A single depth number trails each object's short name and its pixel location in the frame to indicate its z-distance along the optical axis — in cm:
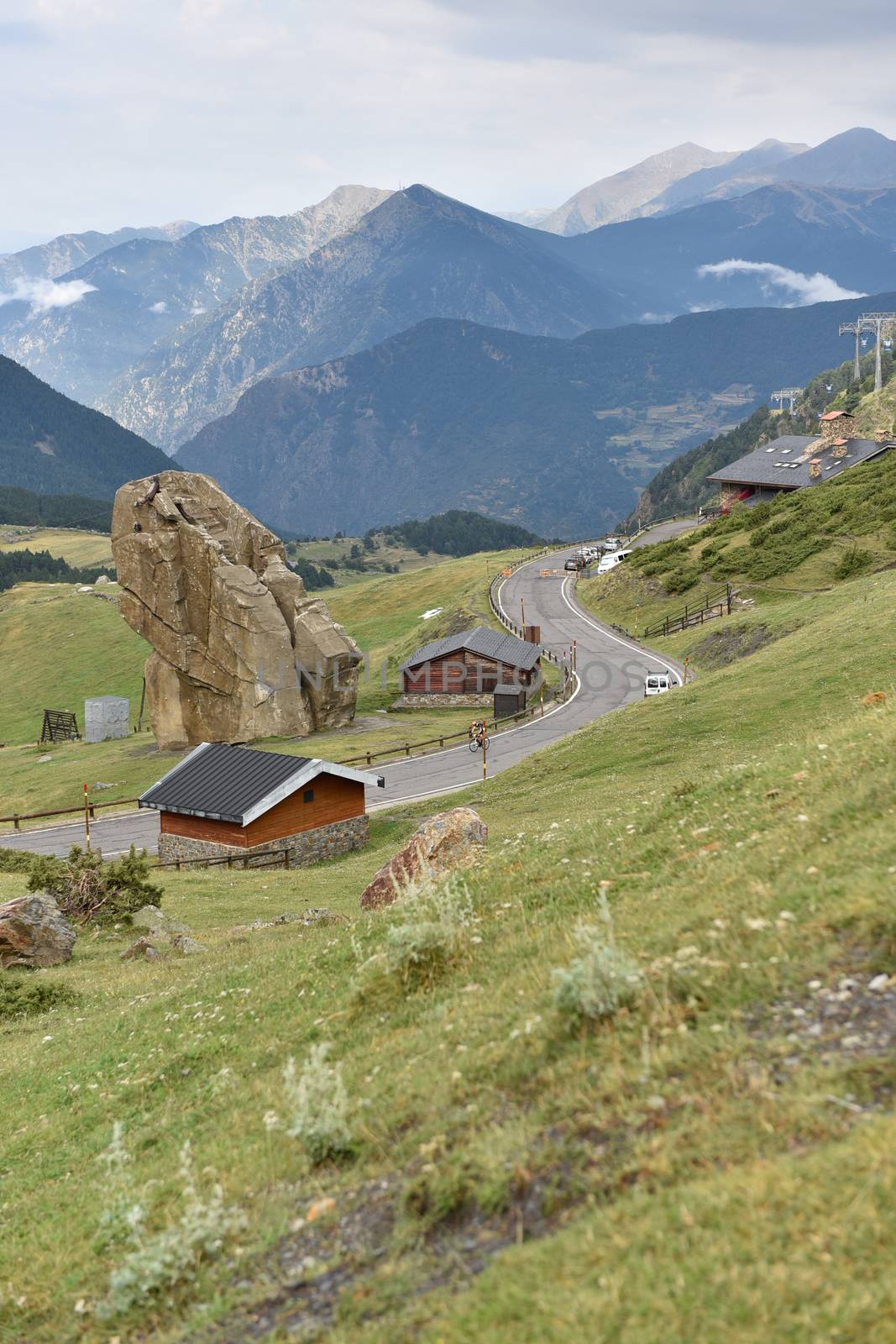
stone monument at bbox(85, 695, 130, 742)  8200
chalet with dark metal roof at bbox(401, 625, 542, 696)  7400
